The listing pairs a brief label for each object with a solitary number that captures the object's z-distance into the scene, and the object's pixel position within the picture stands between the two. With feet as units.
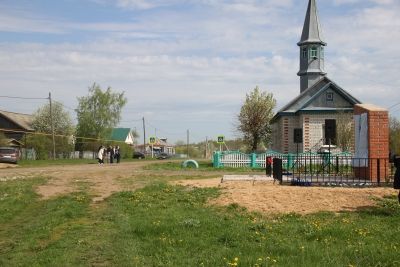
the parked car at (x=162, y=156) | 291.77
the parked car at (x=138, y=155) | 275.59
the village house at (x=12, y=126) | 249.79
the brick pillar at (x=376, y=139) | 54.85
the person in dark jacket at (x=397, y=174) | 38.29
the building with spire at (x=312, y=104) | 132.26
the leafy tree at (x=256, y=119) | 167.84
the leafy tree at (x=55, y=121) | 271.08
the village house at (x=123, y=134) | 401.70
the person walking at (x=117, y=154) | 159.26
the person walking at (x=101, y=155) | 144.61
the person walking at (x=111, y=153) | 152.41
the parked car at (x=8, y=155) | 144.97
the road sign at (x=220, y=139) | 172.06
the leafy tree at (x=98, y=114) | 289.74
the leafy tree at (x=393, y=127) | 166.72
